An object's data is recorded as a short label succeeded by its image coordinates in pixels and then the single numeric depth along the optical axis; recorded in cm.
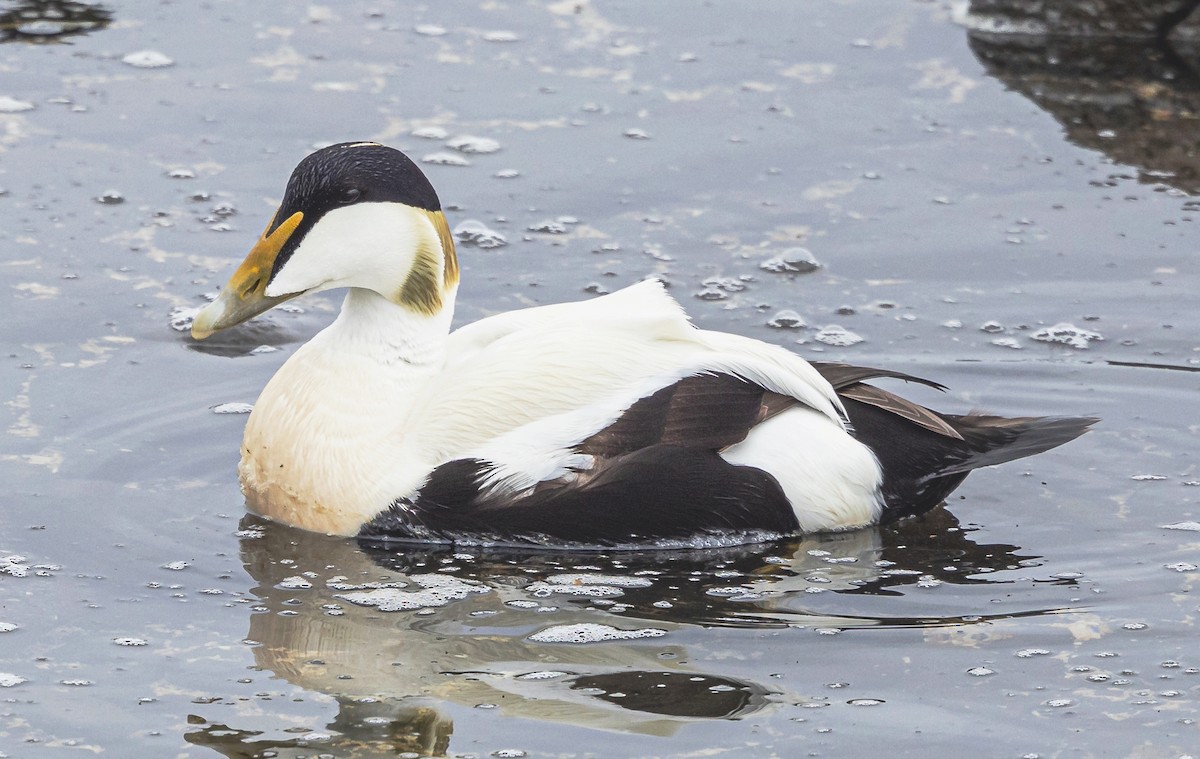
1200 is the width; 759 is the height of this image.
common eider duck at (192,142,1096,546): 1027
